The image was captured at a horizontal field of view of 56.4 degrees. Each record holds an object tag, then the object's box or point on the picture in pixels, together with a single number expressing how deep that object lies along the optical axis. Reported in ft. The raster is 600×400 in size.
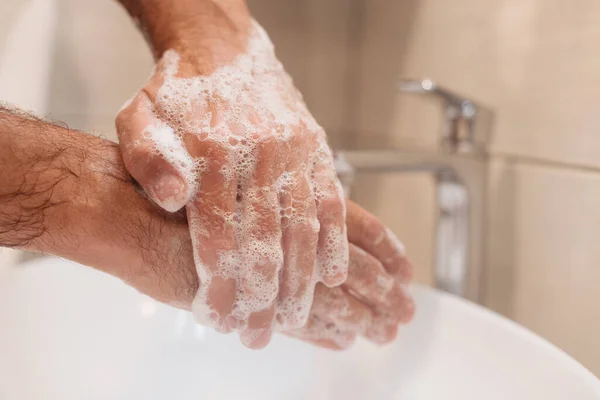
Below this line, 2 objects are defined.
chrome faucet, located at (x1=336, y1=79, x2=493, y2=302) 2.23
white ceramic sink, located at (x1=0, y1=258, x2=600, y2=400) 2.00
